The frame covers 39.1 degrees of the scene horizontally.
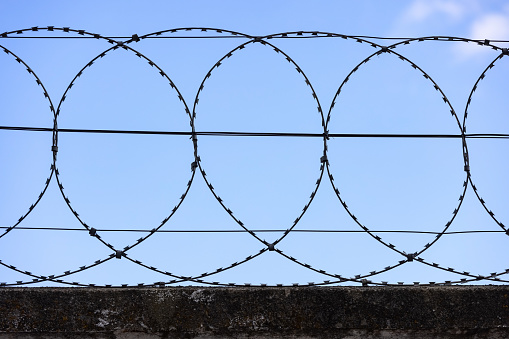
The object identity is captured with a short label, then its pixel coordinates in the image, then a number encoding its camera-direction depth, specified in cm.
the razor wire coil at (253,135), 357
